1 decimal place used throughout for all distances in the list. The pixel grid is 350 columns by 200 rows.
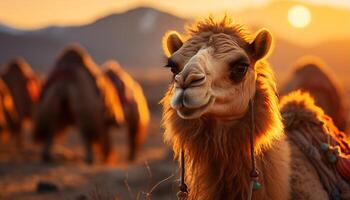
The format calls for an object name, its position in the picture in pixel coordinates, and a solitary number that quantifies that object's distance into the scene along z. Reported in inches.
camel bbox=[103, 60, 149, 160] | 543.8
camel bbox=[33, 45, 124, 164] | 477.7
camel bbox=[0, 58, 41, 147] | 619.8
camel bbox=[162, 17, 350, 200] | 139.0
